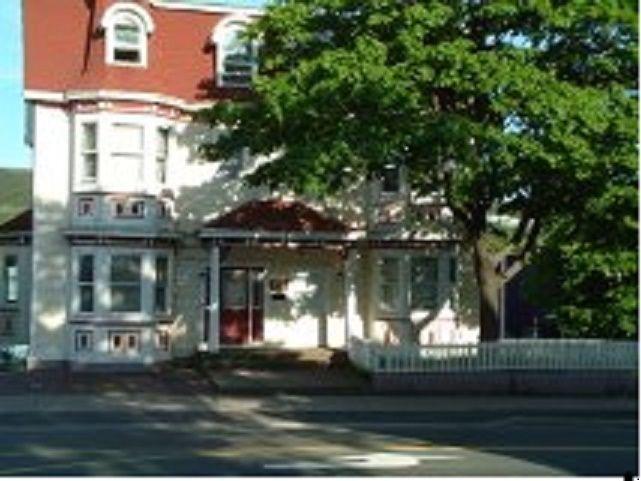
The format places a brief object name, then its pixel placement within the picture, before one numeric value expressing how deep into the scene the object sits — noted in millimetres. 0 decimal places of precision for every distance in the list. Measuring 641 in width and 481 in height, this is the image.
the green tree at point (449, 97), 25516
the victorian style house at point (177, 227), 32000
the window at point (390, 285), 34500
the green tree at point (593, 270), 27797
